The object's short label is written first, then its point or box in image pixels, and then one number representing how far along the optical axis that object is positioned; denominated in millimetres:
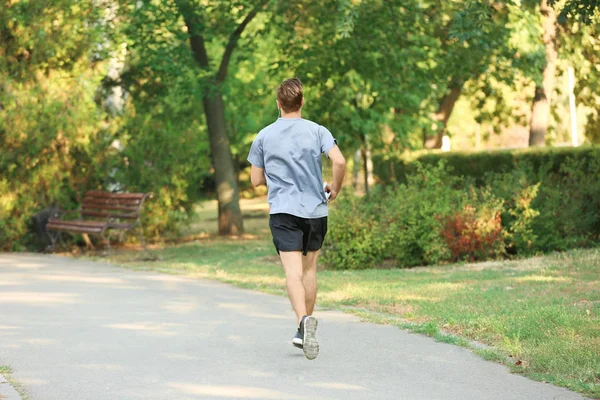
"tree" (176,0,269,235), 21875
